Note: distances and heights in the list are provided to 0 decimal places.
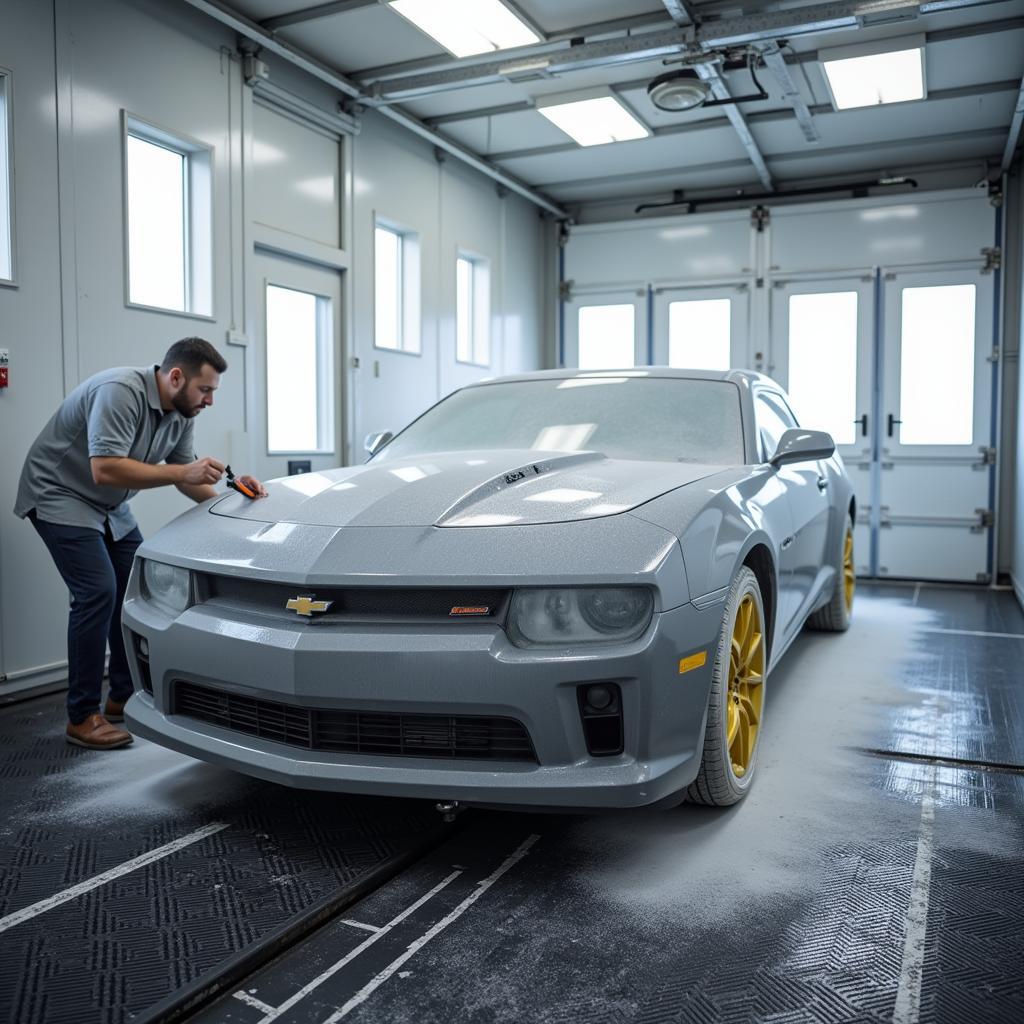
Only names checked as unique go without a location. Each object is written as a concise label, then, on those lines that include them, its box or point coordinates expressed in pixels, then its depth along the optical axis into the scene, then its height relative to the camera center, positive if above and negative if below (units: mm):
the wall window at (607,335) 9078 +1174
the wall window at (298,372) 5930 +542
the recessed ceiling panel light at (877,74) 5660 +2453
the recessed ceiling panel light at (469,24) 5082 +2428
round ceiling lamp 5664 +2237
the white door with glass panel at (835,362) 8094 +830
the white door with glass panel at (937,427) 7789 +252
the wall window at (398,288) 7172 +1291
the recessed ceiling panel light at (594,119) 6480 +2459
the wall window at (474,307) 8289 +1315
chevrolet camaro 2008 -404
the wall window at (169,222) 4836 +1235
